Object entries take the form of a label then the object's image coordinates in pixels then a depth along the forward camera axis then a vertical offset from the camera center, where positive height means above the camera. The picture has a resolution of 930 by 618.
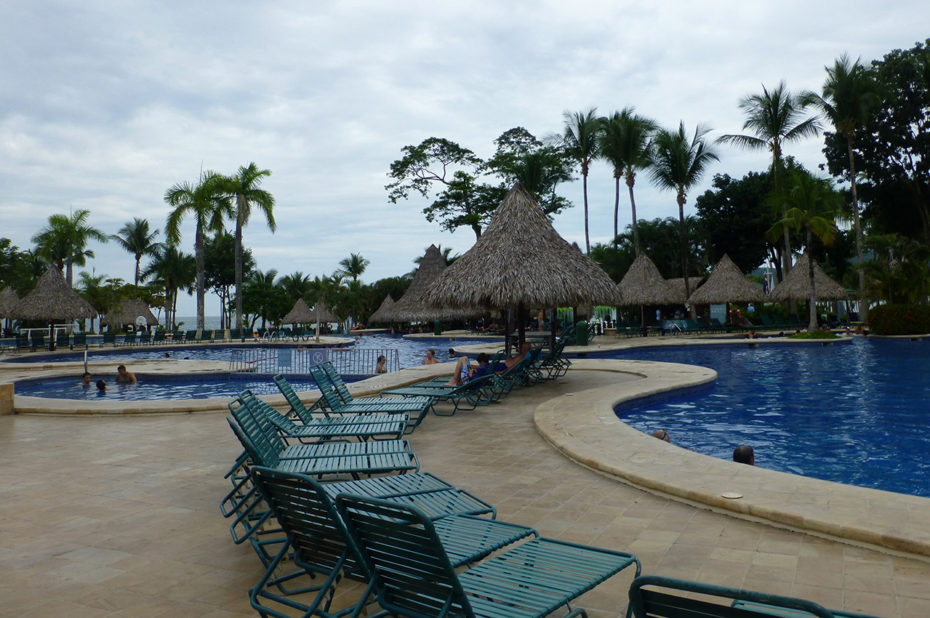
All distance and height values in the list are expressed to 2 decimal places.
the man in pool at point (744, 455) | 5.78 -1.40
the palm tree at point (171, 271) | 53.34 +4.74
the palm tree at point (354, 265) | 64.88 +6.15
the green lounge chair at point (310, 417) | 6.10 -1.06
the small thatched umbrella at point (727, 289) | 31.83 +1.46
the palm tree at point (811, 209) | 24.70 +4.59
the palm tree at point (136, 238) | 53.91 +7.86
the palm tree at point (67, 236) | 37.62 +5.77
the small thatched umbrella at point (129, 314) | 44.12 +0.65
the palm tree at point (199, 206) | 32.91 +6.64
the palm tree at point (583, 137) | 36.25 +11.45
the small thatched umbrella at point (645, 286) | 31.52 +1.68
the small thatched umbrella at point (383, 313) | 37.31 +0.44
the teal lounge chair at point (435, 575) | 1.95 -1.00
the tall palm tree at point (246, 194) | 33.69 +7.45
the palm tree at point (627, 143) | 34.97 +10.57
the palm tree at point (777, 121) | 31.16 +10.55
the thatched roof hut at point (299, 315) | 43.88 +0.41
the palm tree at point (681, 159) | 33.86 +9.28
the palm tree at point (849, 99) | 29.95 +11.32
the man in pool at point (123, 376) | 15.37 -1.44
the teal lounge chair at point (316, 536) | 2.33 -0.99
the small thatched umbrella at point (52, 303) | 29.12 +1.05
